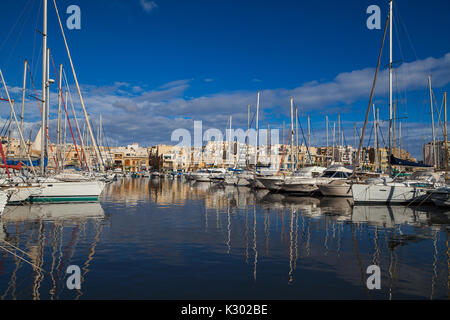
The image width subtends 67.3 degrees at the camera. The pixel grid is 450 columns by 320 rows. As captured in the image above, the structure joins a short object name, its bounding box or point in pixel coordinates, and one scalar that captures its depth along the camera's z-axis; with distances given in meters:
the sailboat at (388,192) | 25.21
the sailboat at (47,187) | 22.67
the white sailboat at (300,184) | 34.59
